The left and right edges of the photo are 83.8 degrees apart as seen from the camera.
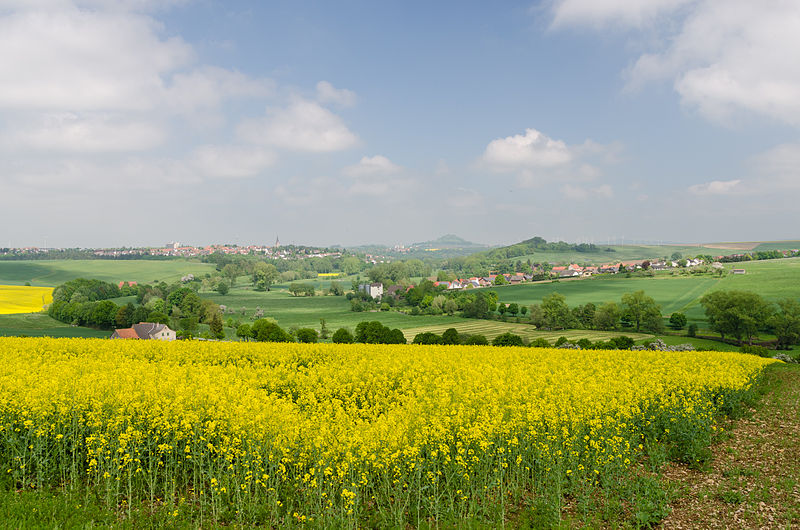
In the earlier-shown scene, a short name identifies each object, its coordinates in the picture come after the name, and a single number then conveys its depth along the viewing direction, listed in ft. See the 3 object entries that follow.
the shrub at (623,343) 153.58
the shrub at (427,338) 157.50
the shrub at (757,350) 145.59
